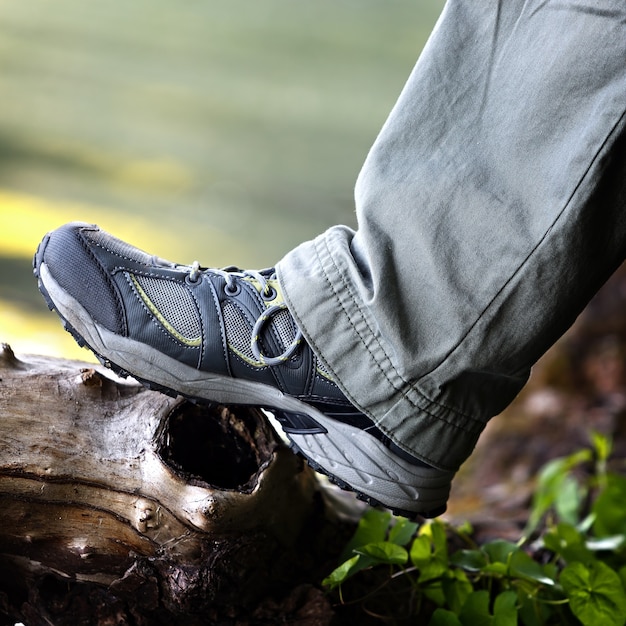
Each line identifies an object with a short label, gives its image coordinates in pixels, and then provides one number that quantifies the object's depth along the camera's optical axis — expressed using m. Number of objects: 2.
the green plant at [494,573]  2.56
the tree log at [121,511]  2.53
